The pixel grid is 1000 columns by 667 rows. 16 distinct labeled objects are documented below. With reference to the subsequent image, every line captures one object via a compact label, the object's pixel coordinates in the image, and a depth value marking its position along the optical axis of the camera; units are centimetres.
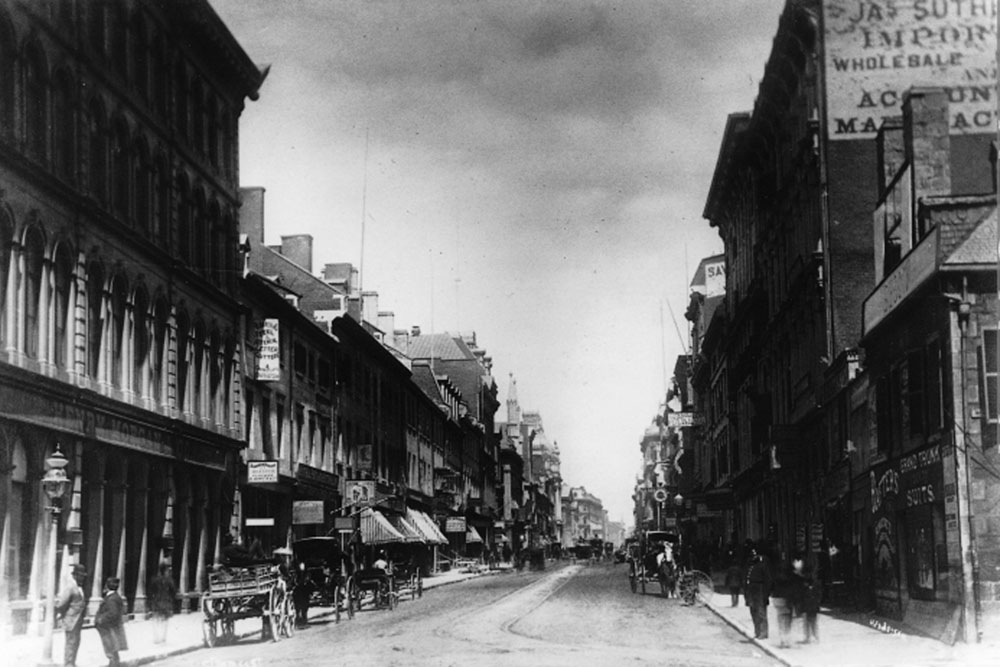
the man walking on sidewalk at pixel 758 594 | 2455
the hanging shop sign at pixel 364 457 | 5906
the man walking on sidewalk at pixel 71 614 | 1925
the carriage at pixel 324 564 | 3291
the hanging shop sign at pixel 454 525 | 8225
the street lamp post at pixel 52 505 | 1966
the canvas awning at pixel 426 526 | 6706
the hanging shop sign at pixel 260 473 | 4056
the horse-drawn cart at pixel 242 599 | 2448
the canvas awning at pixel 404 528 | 6030
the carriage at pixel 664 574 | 3853
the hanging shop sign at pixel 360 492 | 4689
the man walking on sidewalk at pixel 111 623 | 1916
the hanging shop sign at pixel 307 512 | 4566
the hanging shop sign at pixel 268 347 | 4384
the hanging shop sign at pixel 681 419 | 6167
